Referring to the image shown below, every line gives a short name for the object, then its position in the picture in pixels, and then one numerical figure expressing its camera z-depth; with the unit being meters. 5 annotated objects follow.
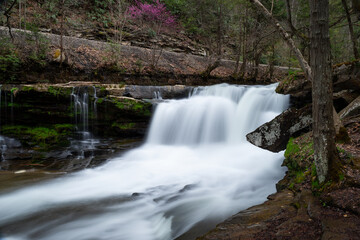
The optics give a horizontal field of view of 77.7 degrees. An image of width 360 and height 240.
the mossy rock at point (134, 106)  8.66
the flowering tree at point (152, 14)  16.28
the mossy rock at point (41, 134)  8.06
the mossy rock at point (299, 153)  3.92
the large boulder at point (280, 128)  4.97
